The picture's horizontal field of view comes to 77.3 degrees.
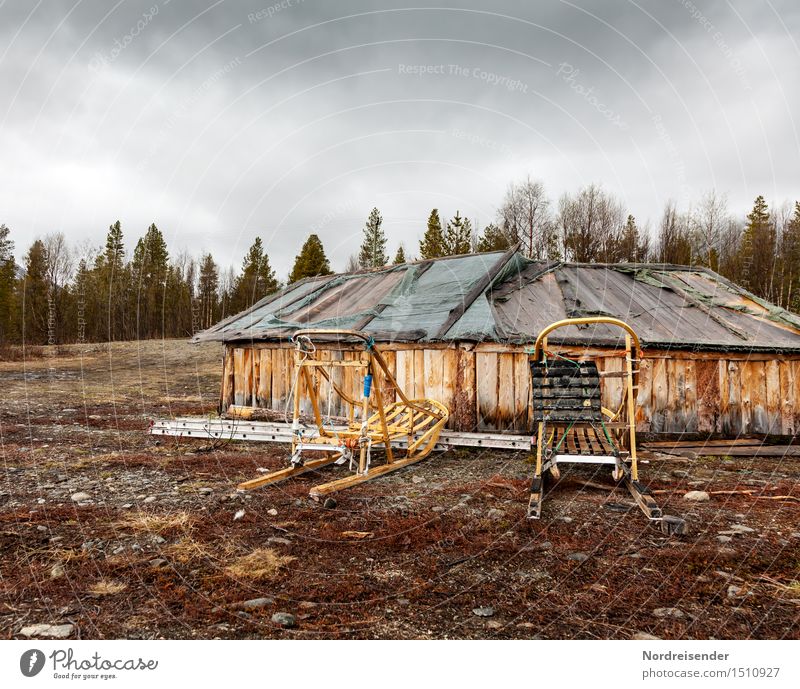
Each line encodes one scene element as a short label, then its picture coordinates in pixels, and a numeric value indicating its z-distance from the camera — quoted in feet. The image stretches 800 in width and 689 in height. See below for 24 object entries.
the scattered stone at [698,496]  16.61
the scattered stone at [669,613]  8.78
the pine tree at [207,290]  133.88
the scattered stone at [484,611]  8.89
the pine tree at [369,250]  102.45
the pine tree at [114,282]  118.62
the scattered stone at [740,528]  13.32
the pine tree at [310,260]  127.34
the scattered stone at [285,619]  8.41
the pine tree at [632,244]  94.63
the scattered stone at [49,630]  8.02
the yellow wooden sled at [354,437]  17.93
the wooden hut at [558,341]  27.61
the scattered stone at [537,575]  10.41
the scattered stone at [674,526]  12.83
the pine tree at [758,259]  90.53
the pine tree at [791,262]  87.28
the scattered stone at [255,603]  8.98
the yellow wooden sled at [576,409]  16.66
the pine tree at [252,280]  125.49
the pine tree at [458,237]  112.98
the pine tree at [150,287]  125.12
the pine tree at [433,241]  119.03
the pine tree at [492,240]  97.04
